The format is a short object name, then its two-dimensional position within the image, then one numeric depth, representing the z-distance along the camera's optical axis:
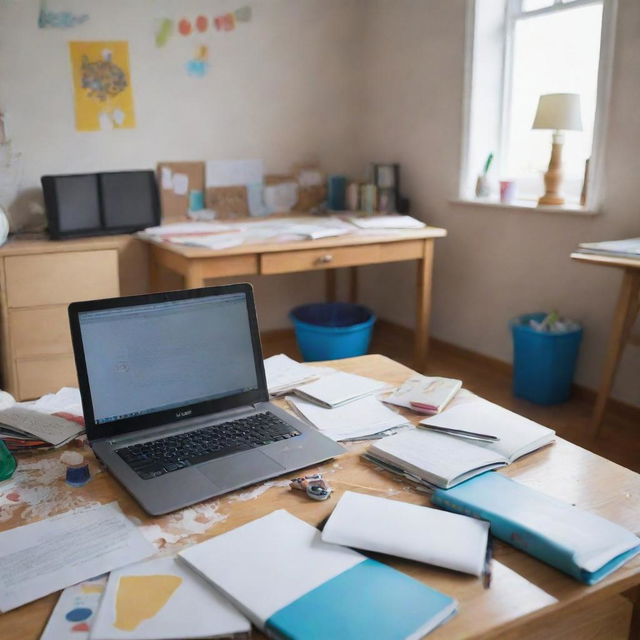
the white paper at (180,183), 3.43
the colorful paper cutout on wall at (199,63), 3.36
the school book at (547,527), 0.81
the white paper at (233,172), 3.52
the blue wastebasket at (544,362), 2.78
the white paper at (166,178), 3.39
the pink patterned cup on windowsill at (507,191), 3.09
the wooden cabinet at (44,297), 2.71
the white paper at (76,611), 0.71
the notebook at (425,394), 1.30
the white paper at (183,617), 0.71
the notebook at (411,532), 0.82
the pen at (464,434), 1.14
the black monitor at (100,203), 2.94
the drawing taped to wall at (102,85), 3.12
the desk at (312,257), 2.63
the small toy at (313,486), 0.98
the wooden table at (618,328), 2.34
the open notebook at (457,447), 1.02
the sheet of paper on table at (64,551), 0.79
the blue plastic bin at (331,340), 3.16
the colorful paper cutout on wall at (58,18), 2.99
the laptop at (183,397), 1.05
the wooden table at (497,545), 0.75
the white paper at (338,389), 1.34
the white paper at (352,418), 1.21
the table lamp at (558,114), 2.65
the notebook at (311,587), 0.71
